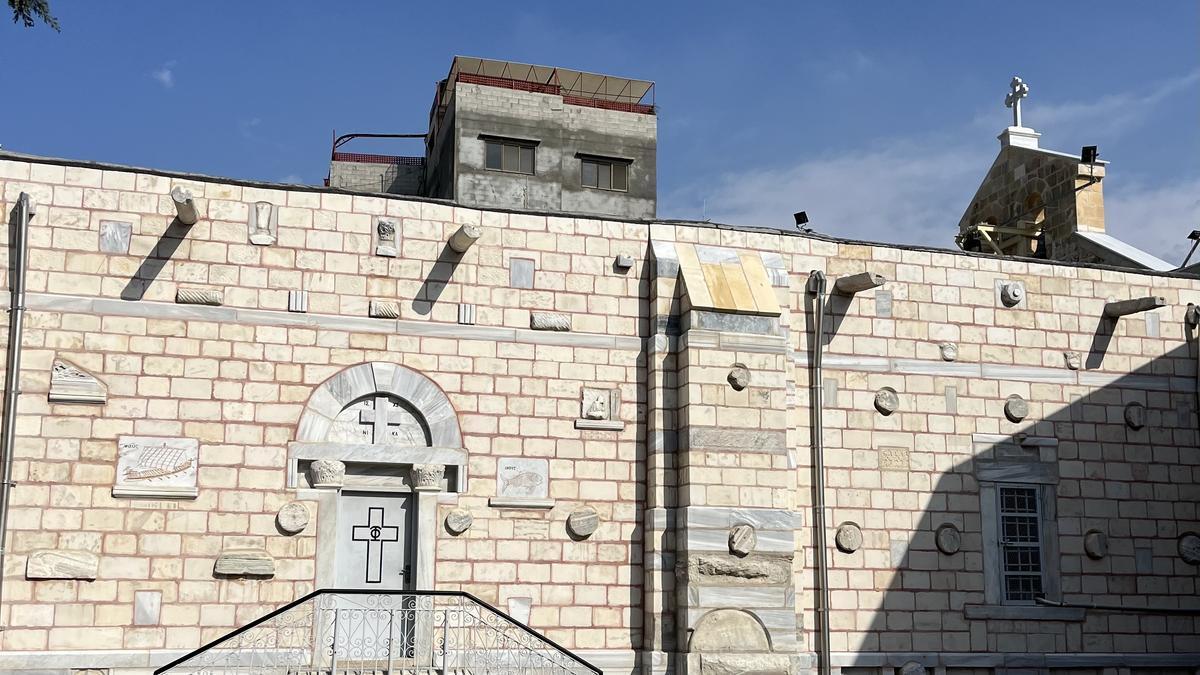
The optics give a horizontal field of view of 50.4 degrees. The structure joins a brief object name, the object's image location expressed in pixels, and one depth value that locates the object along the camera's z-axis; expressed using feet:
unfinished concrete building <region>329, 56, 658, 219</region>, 84.28
